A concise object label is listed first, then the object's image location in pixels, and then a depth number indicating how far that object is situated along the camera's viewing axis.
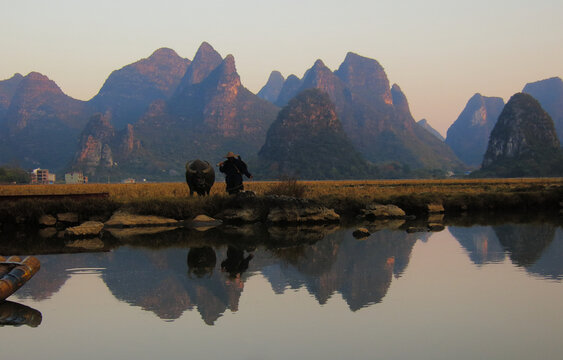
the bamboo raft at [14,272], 7.92
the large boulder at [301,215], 19.44
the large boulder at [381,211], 21.84
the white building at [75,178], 152.62
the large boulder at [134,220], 18.12
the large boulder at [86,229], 16.12
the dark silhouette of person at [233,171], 21.69
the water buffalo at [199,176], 23.45
